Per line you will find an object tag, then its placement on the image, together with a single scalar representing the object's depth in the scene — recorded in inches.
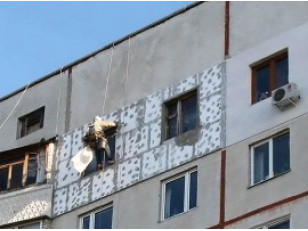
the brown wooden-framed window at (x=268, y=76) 1595.7
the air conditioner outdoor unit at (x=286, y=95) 1555.1
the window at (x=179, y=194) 1590.8
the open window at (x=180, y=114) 1648.6
